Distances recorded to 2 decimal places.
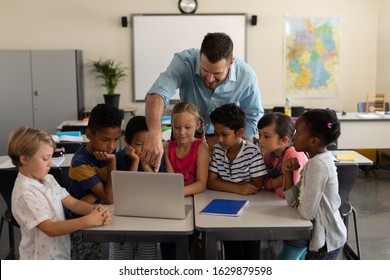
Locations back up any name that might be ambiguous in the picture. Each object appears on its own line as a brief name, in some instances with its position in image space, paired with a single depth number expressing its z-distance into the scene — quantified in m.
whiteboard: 7.39
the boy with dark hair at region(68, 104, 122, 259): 2.35
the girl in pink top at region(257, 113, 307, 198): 2.58
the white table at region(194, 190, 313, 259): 1.99
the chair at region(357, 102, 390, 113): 6.51
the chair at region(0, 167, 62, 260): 2.86
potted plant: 7.29
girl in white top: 2.13
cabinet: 7.15
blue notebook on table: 2.13
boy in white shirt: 1.98
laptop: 2.03
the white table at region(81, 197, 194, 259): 1.97
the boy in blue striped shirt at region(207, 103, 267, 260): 2.55
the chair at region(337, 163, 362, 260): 2.96
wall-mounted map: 7.47
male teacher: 2.35
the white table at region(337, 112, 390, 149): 5.87
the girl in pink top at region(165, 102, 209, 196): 2.56
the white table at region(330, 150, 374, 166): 3.60
